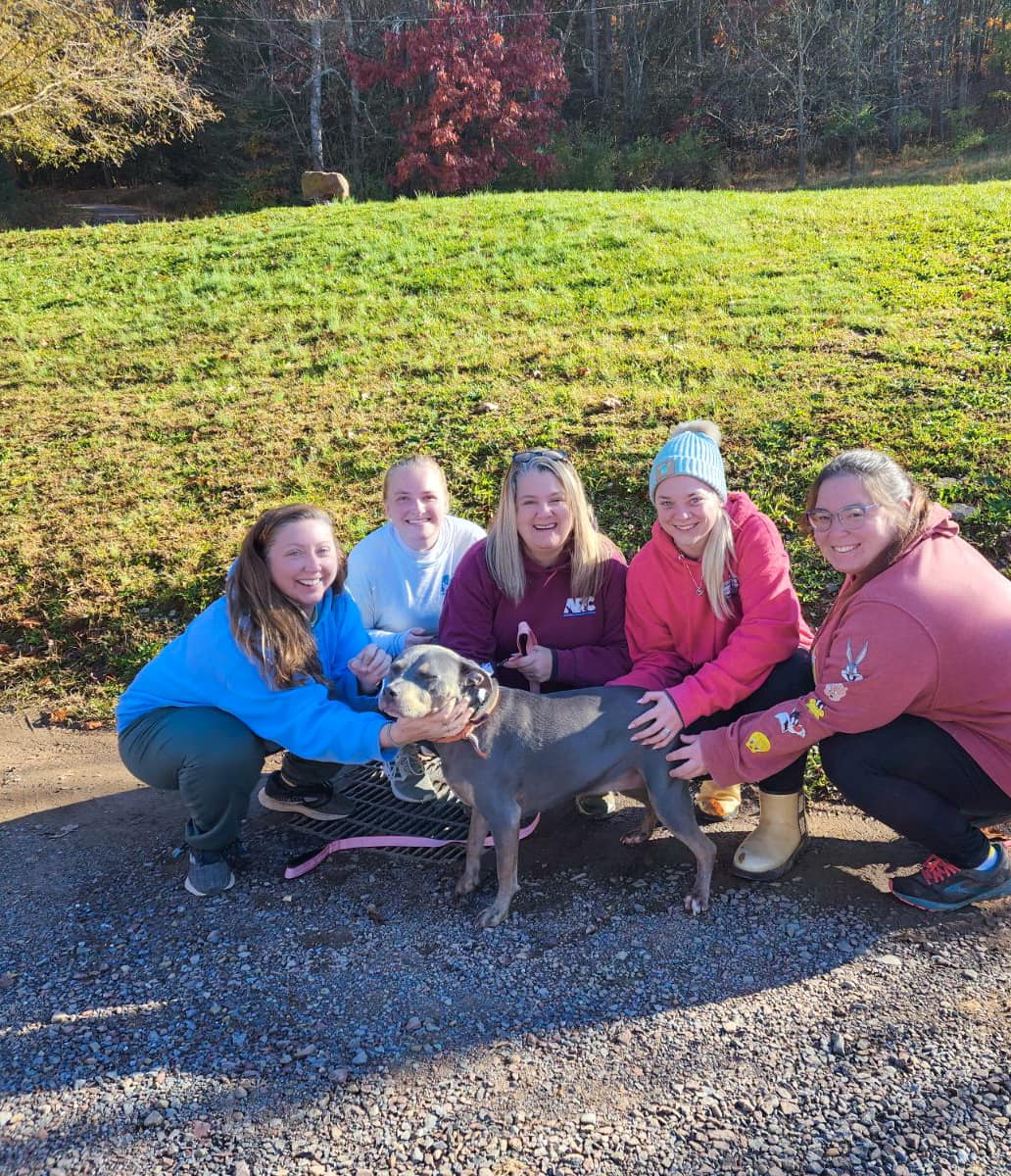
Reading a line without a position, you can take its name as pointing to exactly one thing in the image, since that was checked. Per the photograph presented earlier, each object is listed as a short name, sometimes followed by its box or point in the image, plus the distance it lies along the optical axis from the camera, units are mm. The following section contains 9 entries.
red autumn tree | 27297
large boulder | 21344
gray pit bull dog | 3738
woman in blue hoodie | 3893
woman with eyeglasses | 3381
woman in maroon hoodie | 4406
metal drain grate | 4277
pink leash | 4145
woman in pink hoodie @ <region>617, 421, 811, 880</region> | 3930
